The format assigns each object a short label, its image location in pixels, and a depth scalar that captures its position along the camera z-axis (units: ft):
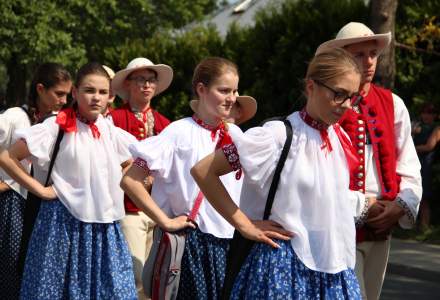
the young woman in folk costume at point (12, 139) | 41.27
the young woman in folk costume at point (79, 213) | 35.83
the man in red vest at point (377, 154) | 28.43
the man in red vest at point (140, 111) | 41.94
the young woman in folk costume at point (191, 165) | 30.90
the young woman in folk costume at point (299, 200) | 22.89
